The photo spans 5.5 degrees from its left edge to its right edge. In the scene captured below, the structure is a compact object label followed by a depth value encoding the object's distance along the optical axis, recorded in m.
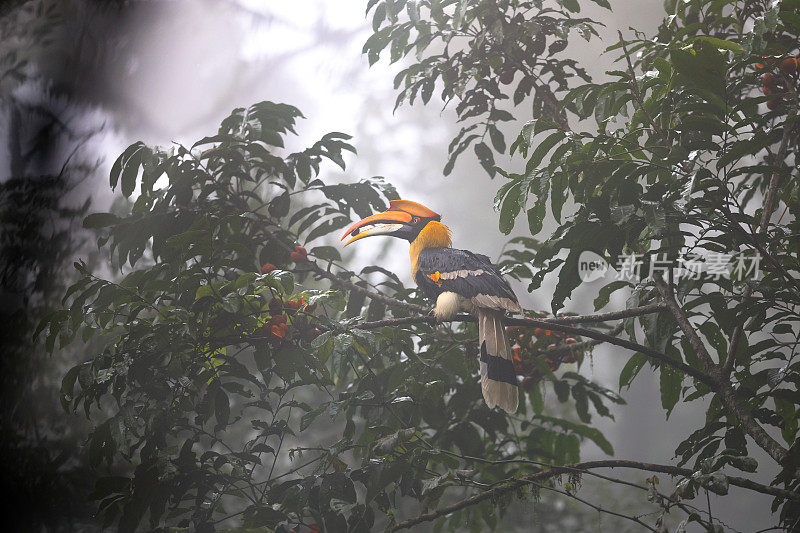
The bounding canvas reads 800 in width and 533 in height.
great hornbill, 24.44
